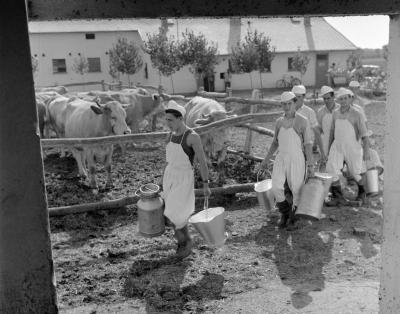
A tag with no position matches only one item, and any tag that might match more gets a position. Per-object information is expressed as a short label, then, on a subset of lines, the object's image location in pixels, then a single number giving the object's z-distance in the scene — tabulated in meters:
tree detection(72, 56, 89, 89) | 34.35
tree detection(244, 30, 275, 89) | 33.41
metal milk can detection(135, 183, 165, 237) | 5.49
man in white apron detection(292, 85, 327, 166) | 7.03
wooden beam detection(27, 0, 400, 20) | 2.50
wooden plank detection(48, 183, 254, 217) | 6.96
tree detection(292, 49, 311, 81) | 36.12
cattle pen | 7.06
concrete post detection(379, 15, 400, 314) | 3.10
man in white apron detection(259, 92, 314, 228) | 6.16
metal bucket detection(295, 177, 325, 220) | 5.89
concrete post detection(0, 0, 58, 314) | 2.42
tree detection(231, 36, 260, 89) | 32.67
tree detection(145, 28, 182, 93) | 32.00
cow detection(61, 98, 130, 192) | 9.02
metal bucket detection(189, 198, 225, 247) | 5.10
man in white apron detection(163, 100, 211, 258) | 5.31
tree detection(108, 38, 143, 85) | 33.56
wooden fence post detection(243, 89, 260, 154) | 10.61
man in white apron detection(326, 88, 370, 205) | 7.21
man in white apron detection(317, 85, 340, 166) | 7.59
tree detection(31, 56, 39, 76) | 32.01
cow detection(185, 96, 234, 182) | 9.29
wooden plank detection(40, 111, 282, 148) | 7.34
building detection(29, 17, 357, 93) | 36.06
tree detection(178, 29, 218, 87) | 32.06
